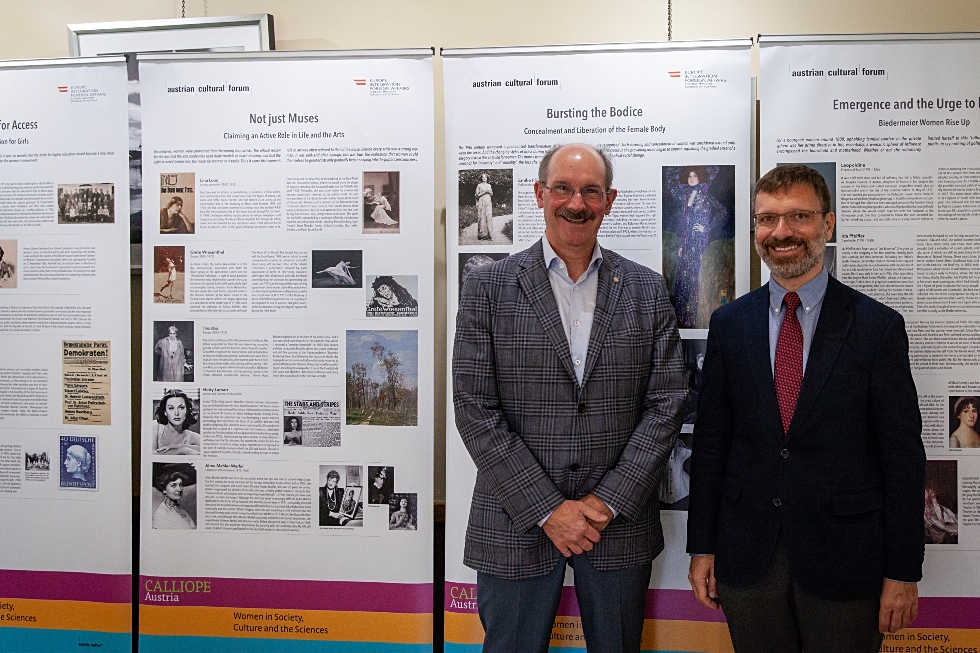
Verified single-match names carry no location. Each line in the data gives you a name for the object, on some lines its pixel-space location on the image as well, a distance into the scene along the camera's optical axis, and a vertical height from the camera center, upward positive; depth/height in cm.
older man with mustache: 191 -25
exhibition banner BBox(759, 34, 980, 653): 240 +37
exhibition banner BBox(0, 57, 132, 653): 270 -11
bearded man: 179 -34
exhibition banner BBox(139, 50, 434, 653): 256 -8
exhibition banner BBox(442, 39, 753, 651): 245 +55
